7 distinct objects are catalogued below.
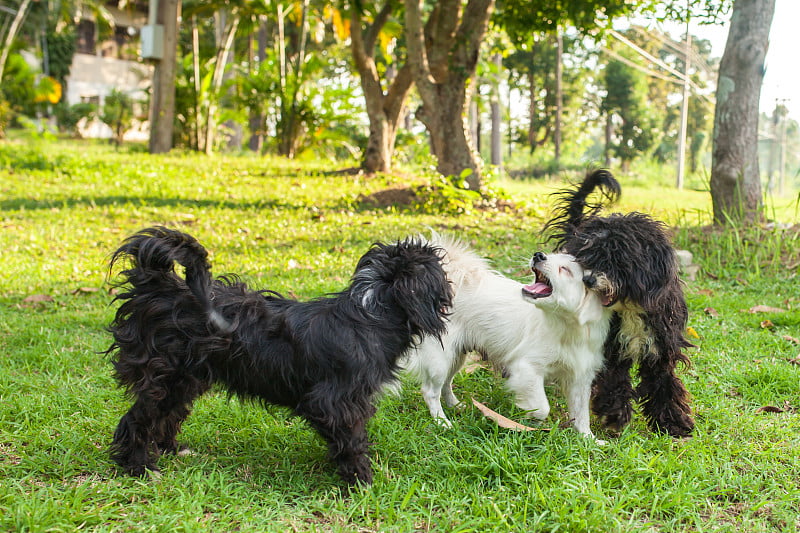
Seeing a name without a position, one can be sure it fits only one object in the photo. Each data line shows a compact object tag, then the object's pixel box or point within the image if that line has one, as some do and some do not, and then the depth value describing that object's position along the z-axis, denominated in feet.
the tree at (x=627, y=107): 99.91
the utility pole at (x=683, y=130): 92.04
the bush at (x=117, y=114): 69.78
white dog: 10.93
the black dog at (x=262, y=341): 9.93
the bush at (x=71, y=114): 89.40
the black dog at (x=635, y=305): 10.80
